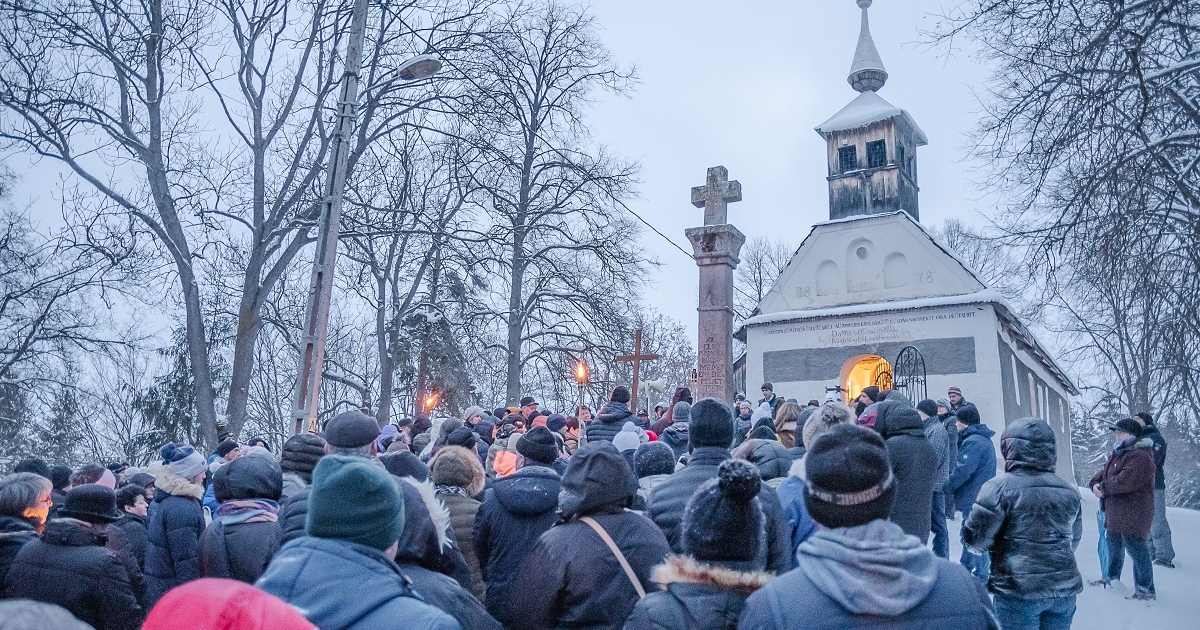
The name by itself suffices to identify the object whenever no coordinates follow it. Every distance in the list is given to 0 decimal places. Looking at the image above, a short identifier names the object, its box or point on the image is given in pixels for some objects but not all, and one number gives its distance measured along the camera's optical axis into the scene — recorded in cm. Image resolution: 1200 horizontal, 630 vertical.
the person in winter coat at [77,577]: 380
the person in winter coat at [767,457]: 510
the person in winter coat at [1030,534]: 454
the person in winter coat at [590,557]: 329
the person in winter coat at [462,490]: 447
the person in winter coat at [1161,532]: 983
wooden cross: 1548
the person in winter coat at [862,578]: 204
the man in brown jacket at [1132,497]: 776
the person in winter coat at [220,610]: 130
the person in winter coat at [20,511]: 419
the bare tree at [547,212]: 1569
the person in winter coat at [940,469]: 793
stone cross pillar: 1209
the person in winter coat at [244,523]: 407
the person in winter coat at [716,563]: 251
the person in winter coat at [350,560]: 204
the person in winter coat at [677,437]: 780
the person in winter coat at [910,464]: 583
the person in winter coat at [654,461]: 521
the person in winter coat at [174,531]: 495
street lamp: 927
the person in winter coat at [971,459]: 829
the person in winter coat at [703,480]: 352
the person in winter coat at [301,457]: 486
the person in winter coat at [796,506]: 421
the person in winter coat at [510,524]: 426
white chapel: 2262
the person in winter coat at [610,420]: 798
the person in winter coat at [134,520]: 527
